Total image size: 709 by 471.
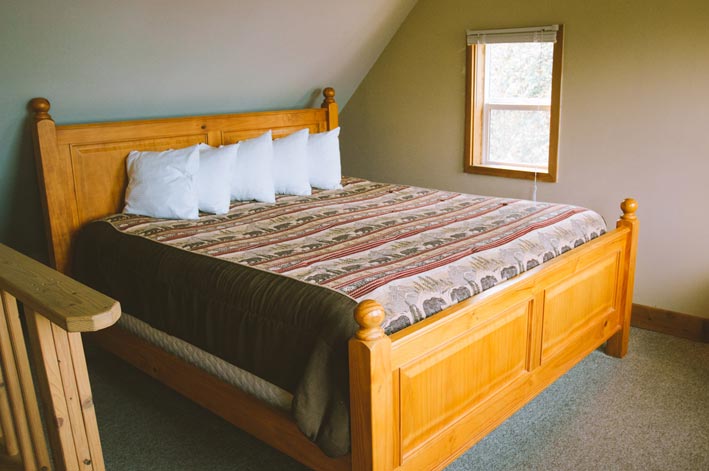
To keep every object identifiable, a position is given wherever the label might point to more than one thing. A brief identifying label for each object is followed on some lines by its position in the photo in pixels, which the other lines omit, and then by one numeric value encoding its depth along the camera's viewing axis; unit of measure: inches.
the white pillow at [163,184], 127.1
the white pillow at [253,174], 141.2
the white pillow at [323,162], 154.3
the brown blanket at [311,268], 77.2
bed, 72.4
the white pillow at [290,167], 147.9
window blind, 143.0
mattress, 82.7
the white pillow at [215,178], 131.6
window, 147.5
